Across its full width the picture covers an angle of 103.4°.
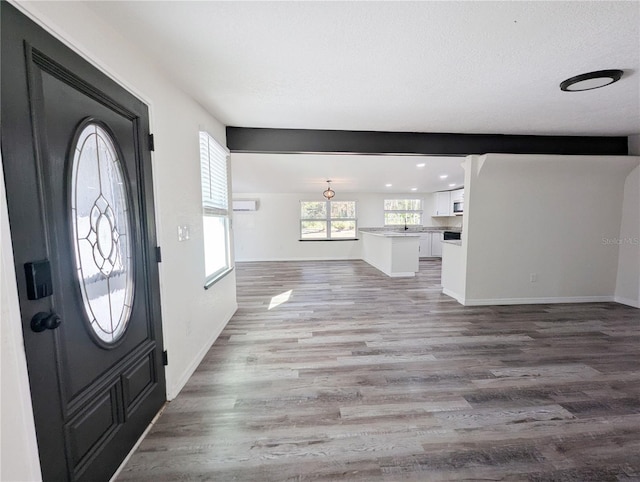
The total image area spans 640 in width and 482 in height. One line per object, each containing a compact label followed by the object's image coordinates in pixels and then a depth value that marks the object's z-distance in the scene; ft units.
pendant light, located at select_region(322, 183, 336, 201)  21.82
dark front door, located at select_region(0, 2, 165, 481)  3.01
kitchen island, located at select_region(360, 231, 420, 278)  19.34
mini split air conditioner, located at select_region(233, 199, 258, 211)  25.93
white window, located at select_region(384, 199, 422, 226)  28.32
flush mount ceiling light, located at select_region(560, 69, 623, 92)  6.18
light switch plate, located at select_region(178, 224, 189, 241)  6.88
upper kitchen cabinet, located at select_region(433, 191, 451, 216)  26.58
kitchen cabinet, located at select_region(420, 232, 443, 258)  27.76
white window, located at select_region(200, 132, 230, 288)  8.74
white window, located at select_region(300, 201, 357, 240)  27.48
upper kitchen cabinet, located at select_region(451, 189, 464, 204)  24.94
